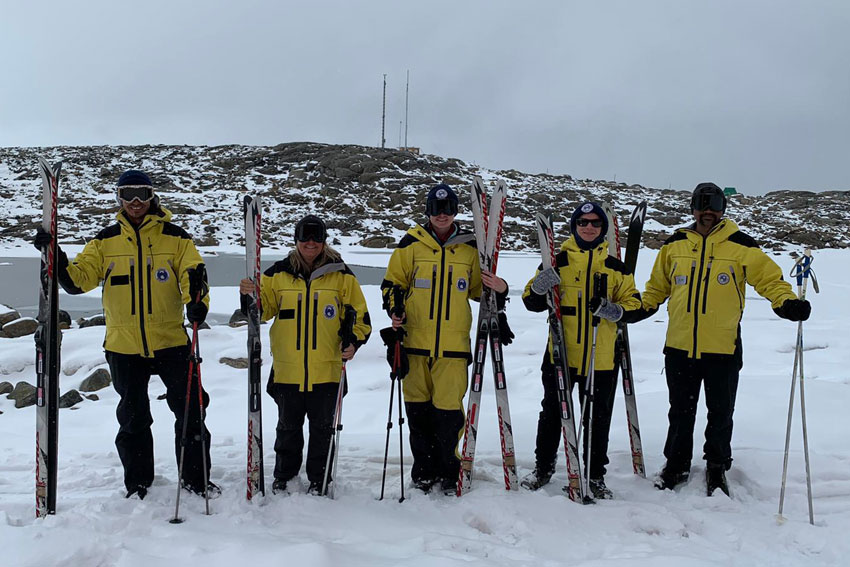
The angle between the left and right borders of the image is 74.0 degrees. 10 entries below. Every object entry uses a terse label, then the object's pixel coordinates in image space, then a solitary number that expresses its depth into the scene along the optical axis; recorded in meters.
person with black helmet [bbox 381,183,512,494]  3.66
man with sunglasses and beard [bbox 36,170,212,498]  3.45
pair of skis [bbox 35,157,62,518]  3.30
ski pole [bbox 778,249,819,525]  3.42
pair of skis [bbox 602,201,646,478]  4.04
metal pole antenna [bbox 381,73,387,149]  64.16
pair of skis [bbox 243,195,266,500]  3.59
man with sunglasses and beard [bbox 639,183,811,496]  3.65
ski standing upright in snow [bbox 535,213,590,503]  3.72
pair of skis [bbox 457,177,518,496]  3.75
